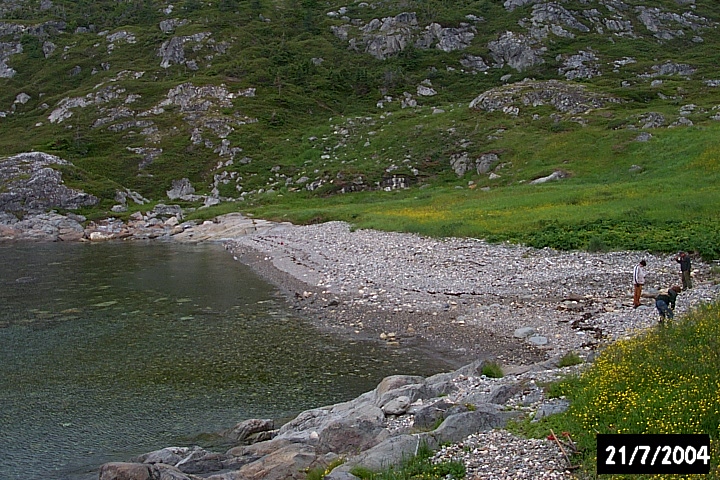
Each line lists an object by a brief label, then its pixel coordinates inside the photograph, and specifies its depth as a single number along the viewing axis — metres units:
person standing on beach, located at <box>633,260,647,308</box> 25.12
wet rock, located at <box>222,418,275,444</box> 17.19
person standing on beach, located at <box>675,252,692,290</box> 25.77
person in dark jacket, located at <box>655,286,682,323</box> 20.12
